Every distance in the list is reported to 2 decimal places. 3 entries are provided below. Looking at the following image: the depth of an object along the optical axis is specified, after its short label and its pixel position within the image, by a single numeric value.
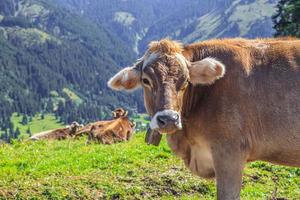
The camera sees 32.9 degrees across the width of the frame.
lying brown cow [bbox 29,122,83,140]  28.11
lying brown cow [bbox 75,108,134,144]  22.24
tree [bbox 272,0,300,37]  34.06
